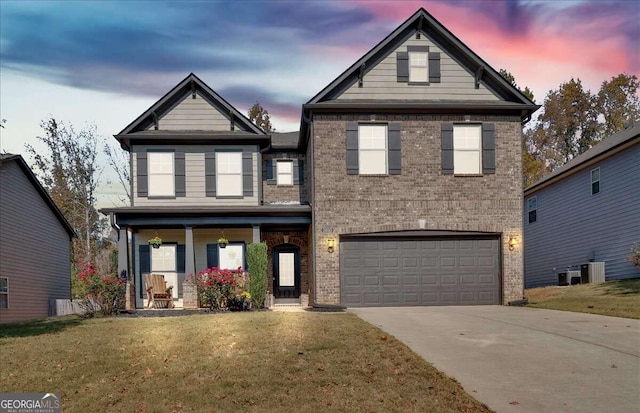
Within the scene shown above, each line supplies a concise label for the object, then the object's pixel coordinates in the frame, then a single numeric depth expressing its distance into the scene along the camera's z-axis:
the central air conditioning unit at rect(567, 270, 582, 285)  23.62
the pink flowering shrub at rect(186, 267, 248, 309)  16.78
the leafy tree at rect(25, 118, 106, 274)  37.44
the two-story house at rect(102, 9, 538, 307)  18.05
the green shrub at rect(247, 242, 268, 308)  17.02
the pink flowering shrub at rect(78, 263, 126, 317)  16.48
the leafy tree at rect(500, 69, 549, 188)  40.34
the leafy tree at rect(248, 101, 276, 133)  43.41
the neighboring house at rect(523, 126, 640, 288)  21.38
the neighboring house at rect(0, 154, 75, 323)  20.59
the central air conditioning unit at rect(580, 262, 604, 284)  22.56
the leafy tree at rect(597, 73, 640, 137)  42.12
